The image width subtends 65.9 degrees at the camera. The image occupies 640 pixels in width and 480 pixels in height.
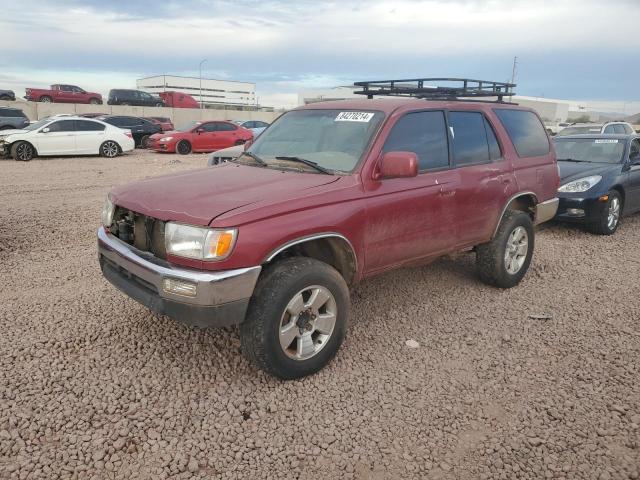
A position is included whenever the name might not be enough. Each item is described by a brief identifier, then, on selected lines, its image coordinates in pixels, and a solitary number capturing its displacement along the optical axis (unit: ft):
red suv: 9.77
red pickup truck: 107.55
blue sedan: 24.59
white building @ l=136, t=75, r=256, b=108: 279.69
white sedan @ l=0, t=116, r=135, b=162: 51.01
